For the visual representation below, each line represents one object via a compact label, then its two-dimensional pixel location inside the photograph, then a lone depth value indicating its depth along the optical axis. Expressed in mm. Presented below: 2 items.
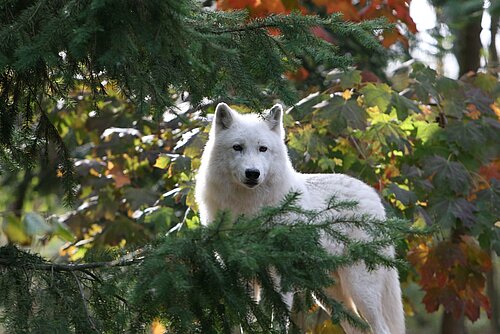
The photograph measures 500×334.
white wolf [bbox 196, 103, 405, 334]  10914
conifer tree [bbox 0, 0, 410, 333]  5758
